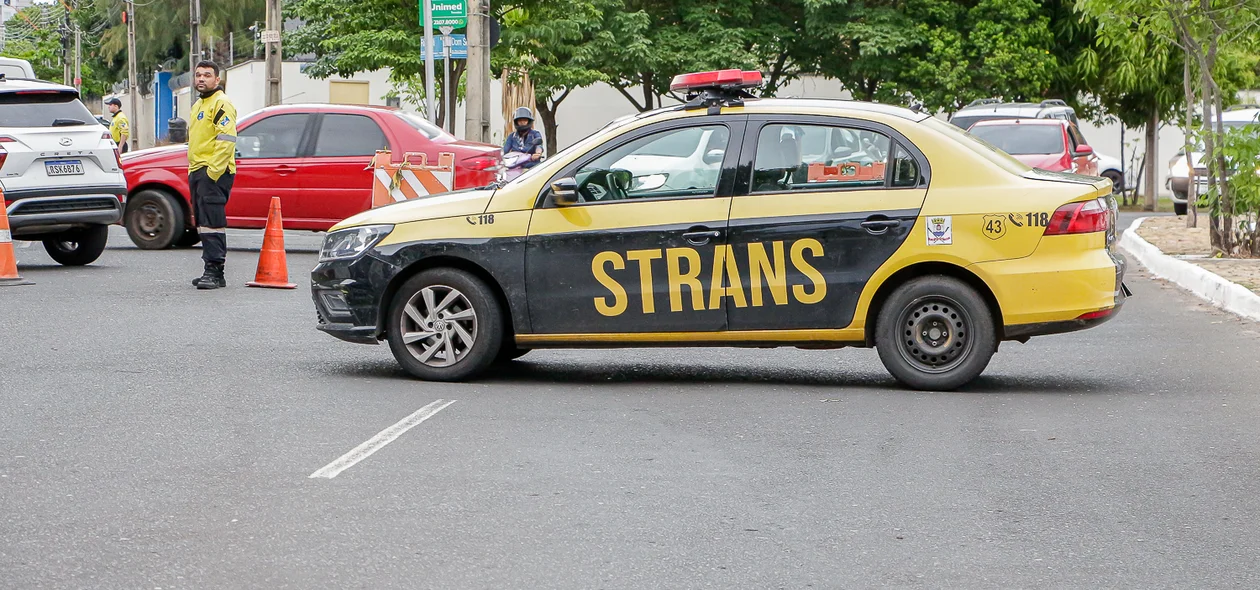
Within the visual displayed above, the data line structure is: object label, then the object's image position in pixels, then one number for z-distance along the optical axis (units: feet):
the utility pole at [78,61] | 232.53
